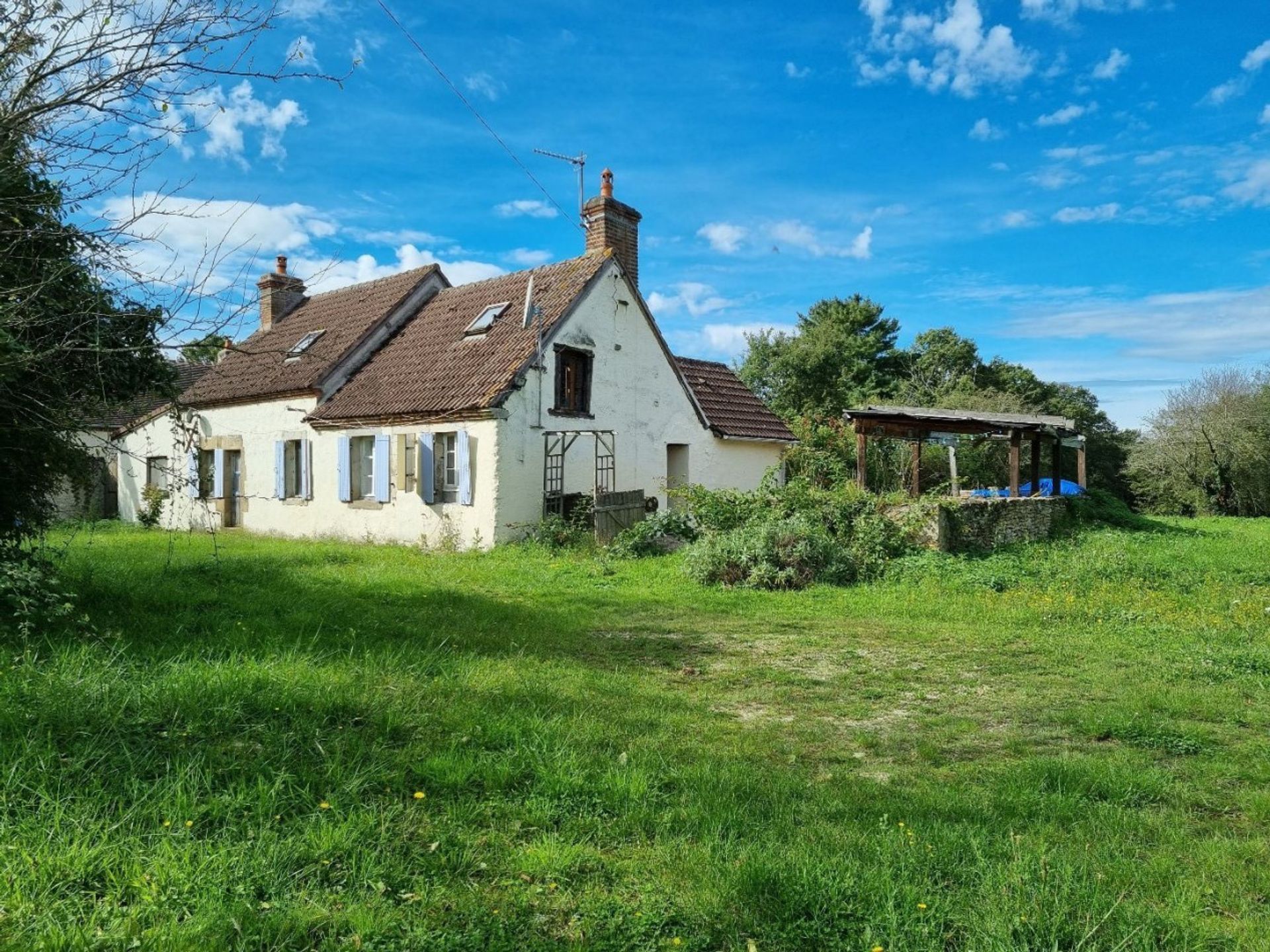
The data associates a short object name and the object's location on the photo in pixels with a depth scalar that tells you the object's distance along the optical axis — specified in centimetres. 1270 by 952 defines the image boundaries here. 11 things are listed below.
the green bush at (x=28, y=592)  506
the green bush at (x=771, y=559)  1098
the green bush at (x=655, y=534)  1361
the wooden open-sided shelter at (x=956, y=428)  1647
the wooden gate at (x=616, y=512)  1427
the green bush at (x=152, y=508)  2009
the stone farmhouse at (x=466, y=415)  1466
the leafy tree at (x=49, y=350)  496
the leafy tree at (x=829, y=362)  3788
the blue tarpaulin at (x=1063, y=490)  2111
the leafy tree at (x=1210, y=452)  3106
